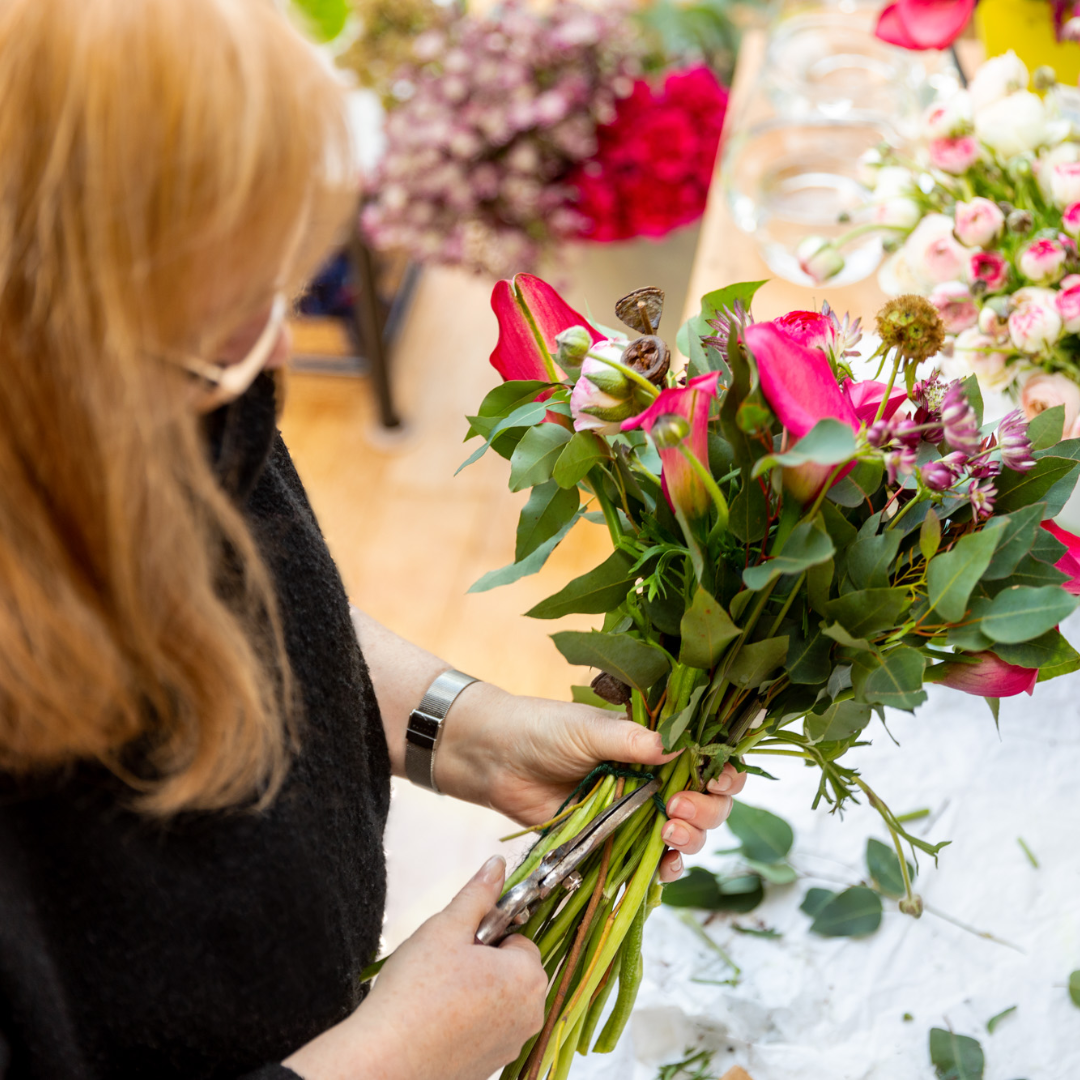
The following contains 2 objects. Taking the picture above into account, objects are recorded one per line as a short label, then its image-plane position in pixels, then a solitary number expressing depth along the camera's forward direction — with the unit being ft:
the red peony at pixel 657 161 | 5.12
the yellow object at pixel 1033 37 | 3.82
